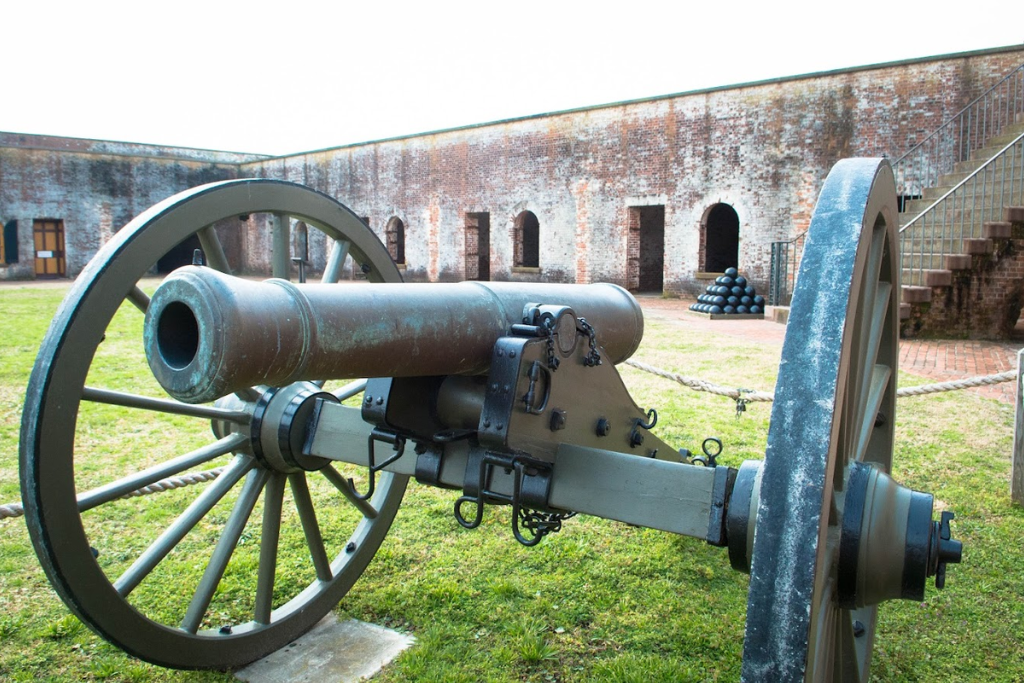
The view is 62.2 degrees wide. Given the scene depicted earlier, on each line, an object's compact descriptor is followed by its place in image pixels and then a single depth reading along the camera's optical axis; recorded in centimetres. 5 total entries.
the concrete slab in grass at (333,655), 258
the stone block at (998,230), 1056
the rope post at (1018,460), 408
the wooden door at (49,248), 2648
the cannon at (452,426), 137
